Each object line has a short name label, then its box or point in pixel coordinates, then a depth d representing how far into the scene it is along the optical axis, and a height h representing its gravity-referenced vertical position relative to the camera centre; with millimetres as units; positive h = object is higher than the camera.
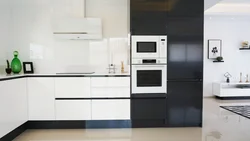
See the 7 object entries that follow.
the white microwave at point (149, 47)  3574 +303
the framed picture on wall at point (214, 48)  6809 +532
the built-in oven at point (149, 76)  3572 -185
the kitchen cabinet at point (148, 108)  3590 -729
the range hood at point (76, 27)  3762 +678
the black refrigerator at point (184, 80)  3607 -258
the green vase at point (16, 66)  3744 -8
